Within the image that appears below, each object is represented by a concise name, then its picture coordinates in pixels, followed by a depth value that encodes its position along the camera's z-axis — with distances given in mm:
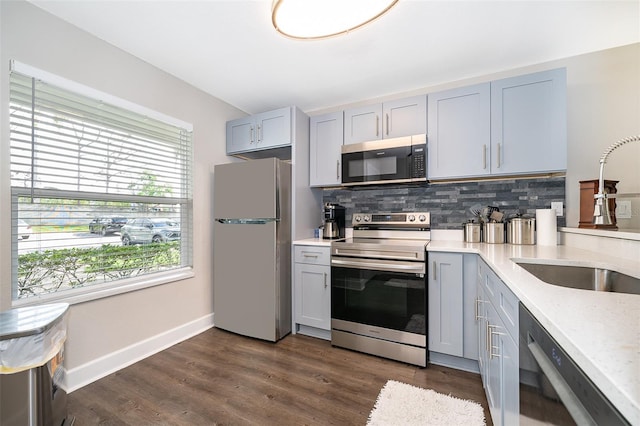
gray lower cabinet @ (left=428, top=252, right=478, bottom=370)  2010
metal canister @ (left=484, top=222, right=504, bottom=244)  2299
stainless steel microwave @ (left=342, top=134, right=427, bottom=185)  2438
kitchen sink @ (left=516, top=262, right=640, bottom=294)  1202
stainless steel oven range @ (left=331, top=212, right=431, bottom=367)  2107
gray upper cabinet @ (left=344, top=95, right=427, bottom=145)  2518
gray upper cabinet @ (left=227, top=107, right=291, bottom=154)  2840
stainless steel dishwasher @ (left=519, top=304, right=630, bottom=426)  465
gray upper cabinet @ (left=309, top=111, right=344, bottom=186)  2850
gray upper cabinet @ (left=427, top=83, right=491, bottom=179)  2291
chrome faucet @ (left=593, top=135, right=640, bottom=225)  1546
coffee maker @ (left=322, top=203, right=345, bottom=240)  2859
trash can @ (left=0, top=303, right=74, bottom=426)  1212
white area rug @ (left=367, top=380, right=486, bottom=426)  1515
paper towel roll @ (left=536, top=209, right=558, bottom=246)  2090
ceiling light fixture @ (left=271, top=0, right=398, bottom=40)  1353
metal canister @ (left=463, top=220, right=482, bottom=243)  2395
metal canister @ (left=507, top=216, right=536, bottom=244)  2191
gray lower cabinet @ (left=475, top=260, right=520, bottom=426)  1036
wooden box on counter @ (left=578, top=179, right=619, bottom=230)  1860
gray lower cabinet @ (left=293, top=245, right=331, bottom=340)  2553
